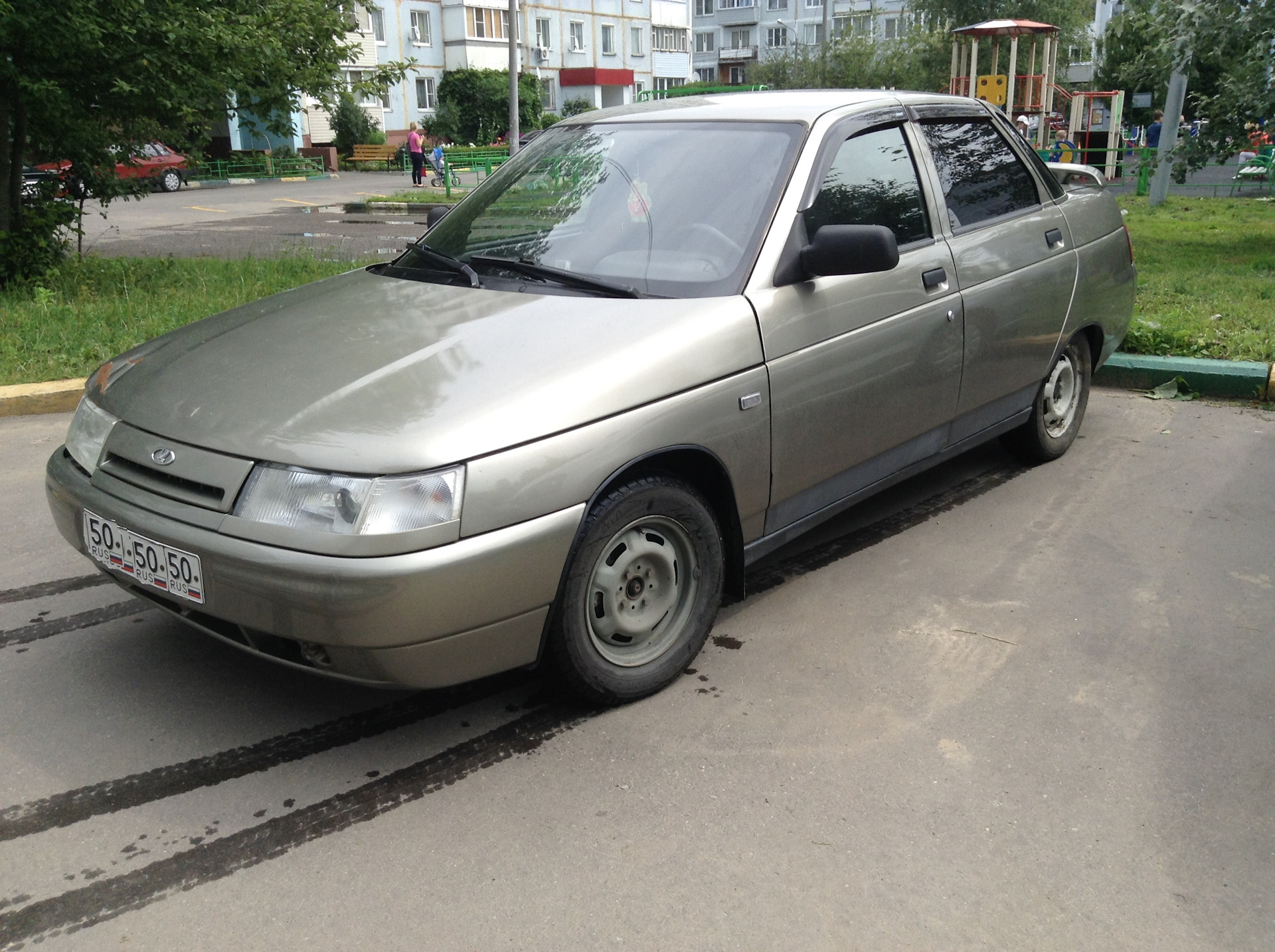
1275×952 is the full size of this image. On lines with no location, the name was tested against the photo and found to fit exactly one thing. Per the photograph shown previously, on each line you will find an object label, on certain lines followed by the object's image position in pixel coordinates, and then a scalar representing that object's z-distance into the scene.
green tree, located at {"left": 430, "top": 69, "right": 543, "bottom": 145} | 51.75
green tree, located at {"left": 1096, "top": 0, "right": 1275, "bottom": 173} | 11.82
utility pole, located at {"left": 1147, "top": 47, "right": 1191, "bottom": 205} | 16.58
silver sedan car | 2.85
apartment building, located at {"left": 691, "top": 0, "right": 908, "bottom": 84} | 82.06
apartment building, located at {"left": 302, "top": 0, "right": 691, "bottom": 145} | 53.22
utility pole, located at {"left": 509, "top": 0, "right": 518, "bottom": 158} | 24.33
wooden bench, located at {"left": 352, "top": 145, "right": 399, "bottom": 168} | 42.62
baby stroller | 31.87
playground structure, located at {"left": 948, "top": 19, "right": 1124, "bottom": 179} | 24.59
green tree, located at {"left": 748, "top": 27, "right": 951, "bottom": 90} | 49.25
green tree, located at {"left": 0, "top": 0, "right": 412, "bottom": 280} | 9.01
